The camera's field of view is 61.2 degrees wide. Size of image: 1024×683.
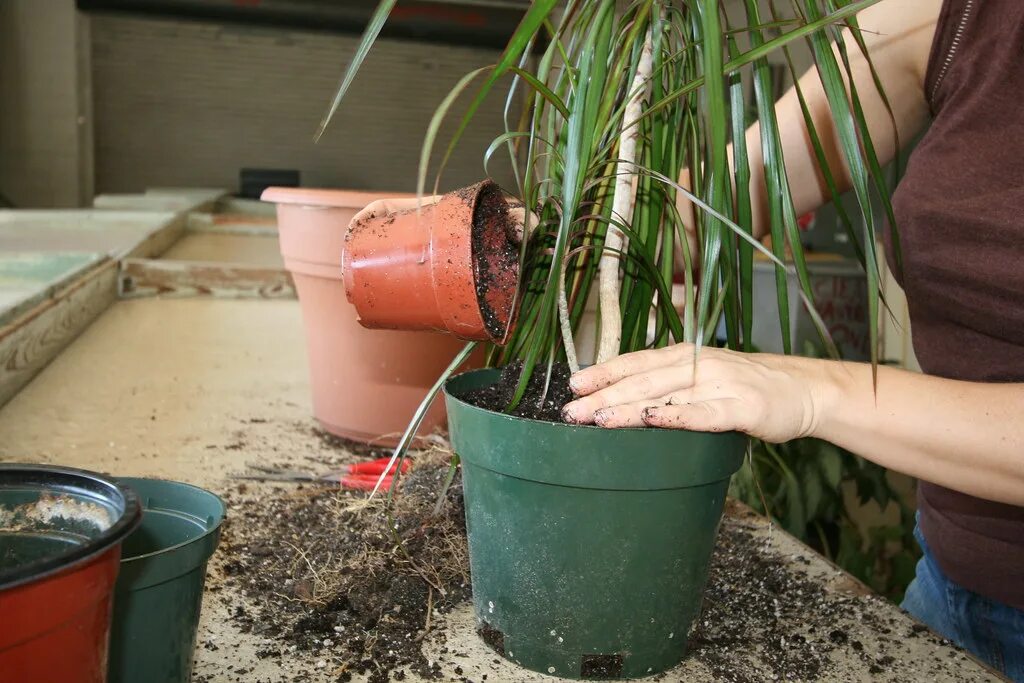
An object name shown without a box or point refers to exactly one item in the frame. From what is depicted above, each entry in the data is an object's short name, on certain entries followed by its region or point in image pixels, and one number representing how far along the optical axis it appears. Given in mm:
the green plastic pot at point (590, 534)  662
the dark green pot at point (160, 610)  547
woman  691
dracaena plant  668
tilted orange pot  734
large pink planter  1222
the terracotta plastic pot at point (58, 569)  396
